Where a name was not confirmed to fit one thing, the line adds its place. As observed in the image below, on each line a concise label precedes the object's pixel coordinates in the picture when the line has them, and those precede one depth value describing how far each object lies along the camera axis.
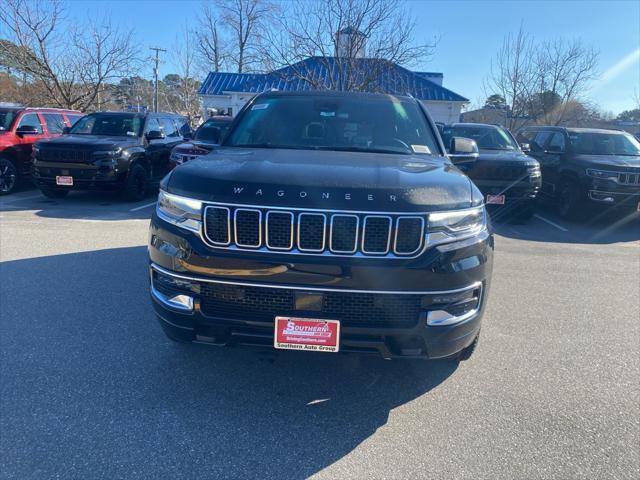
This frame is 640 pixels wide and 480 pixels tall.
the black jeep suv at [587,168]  9.32
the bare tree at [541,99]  23.20
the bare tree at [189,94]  35.16
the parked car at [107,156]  9.16
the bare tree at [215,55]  38.19
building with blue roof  14.42
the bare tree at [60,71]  19.50
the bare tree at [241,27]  37.78
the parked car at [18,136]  10.37
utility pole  37.47
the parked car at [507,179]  8.96
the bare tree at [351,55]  14.23
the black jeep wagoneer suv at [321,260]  2.44
